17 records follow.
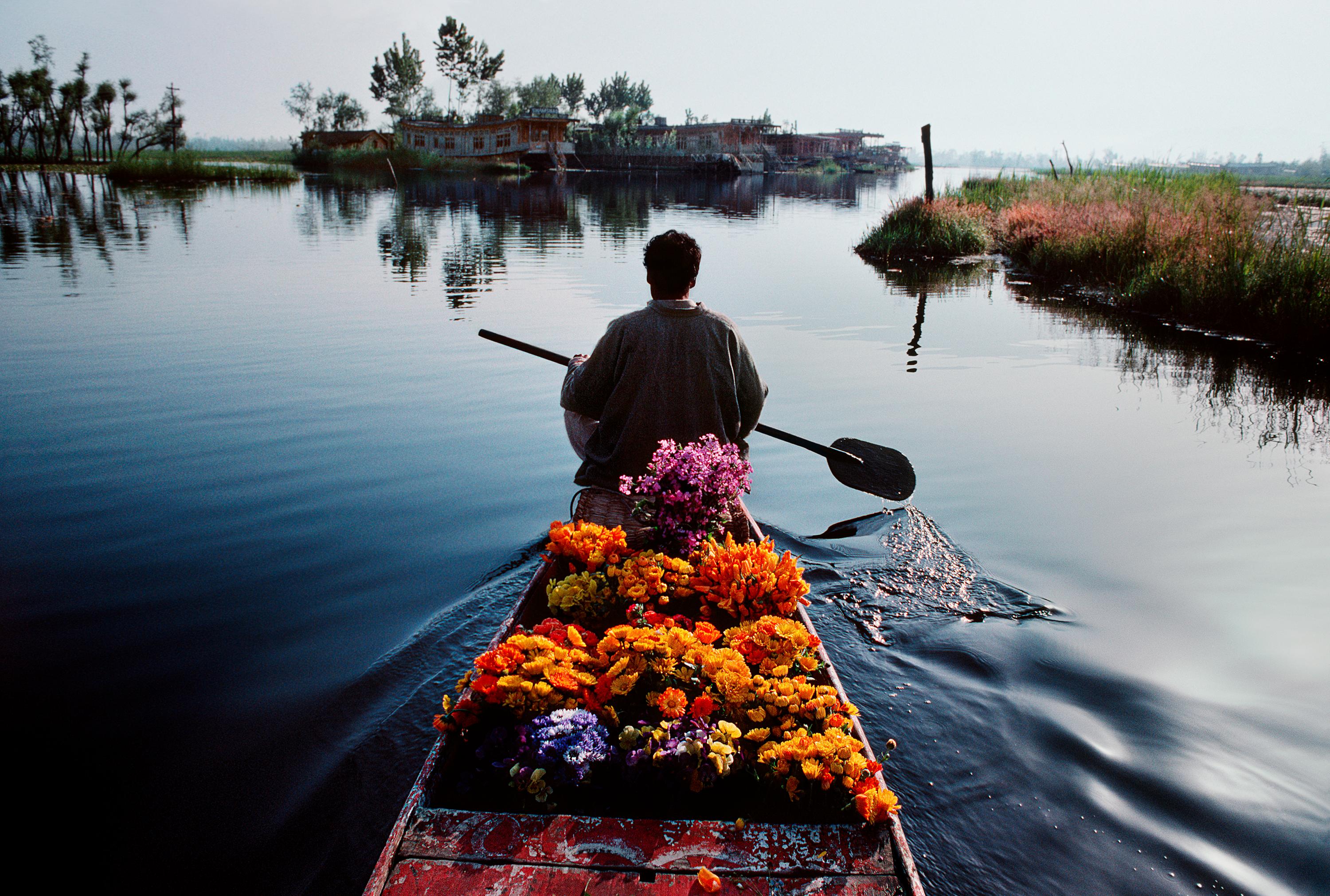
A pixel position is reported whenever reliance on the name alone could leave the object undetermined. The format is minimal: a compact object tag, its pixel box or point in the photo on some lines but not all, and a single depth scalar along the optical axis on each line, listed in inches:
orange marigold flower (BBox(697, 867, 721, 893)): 87.4
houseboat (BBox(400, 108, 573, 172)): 2741.1
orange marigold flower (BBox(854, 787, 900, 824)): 96.5
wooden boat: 88.8
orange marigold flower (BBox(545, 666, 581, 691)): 113.6
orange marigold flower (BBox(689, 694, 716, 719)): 112.5
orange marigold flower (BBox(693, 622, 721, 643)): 126.4
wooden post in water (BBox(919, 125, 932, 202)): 901.2
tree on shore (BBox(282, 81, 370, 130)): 3897.6
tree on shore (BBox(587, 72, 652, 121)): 4293.8
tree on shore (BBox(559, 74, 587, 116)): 4276.6
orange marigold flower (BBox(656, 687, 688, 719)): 111.3
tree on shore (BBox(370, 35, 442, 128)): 3499.0
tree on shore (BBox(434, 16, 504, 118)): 3624.5
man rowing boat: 162.4
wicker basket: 178.1
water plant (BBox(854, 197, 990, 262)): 866.8
